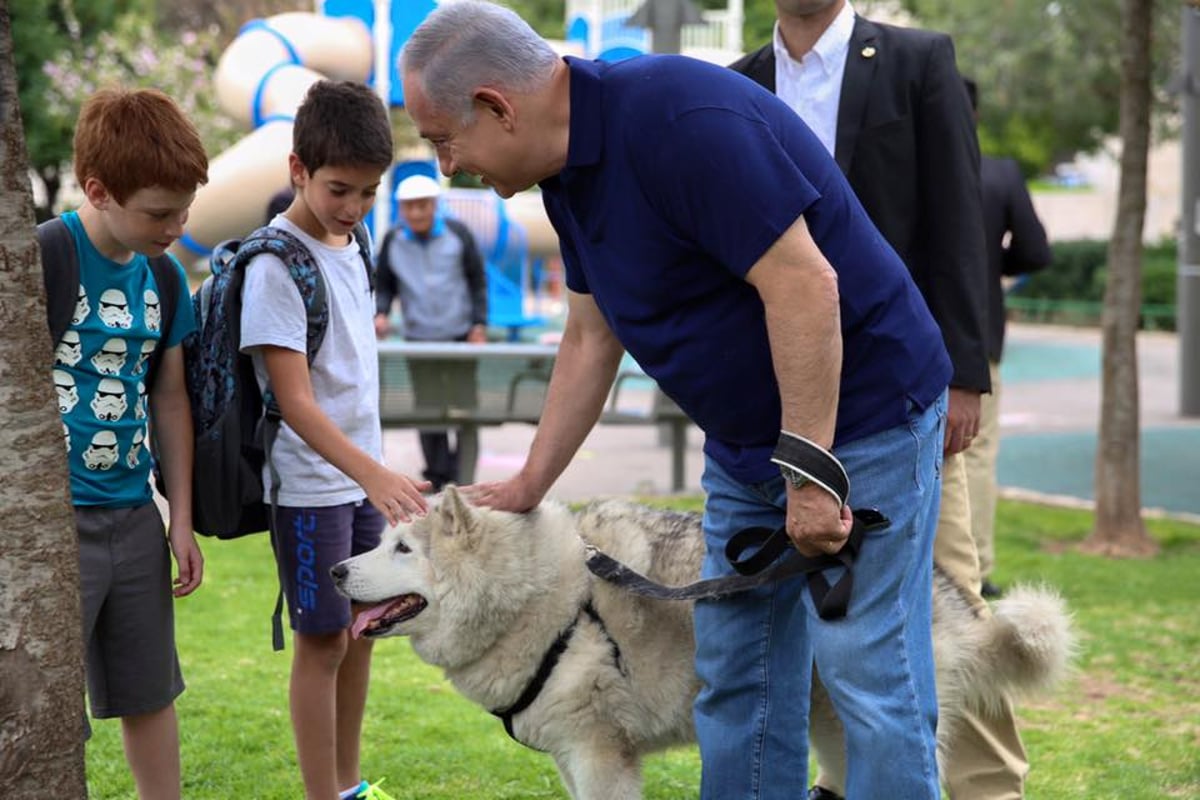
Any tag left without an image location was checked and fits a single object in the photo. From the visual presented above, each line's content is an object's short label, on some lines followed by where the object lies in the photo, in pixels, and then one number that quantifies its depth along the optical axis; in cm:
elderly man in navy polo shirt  287
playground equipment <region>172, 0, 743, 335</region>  1331
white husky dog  381
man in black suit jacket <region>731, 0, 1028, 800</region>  412
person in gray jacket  1028
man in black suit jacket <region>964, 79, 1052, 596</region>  675
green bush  2534
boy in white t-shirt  377
